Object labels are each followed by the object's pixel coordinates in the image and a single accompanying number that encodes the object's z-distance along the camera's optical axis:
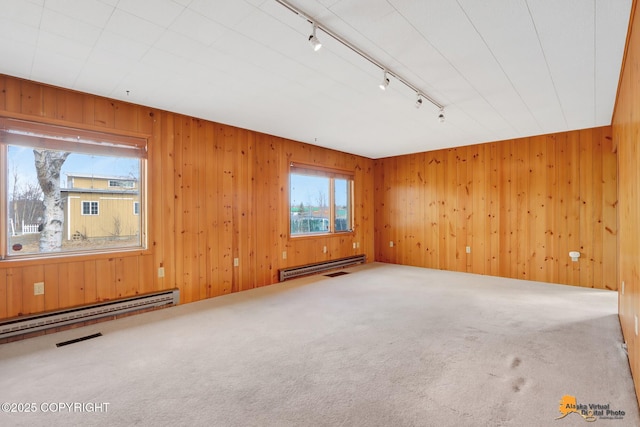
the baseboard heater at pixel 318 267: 4.90
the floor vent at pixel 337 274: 5.26
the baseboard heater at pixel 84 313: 2.61
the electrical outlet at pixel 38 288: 2.74
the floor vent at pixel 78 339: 2.56
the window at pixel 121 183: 3.33
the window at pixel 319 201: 5.25
